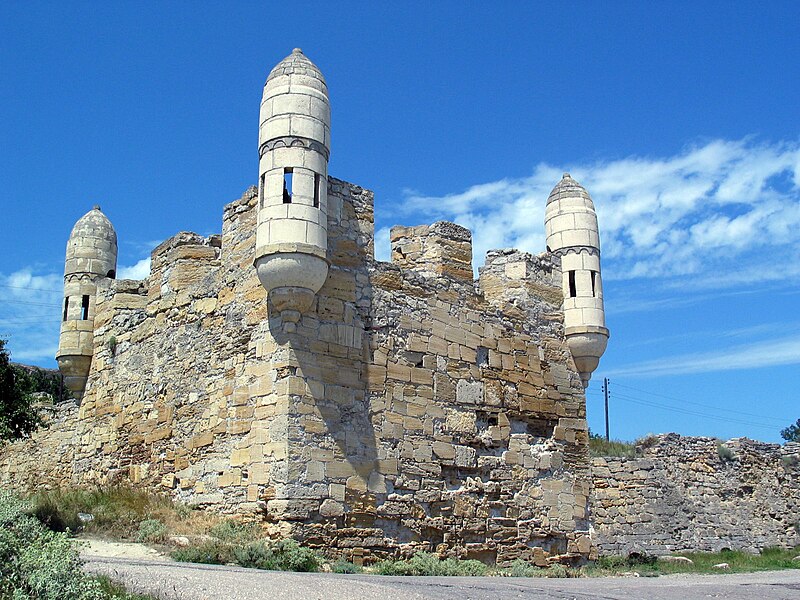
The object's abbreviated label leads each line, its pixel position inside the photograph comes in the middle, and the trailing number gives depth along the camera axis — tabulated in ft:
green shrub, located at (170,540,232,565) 36.60
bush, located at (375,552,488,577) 40.57
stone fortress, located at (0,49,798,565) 42.65
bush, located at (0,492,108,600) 22.50
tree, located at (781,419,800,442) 198.72
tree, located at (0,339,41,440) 51.39
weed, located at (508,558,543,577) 43.98
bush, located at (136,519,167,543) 39.99
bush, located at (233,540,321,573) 36.55
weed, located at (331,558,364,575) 38.58
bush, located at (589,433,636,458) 84.69
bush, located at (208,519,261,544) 39.70
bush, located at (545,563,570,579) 46.32
